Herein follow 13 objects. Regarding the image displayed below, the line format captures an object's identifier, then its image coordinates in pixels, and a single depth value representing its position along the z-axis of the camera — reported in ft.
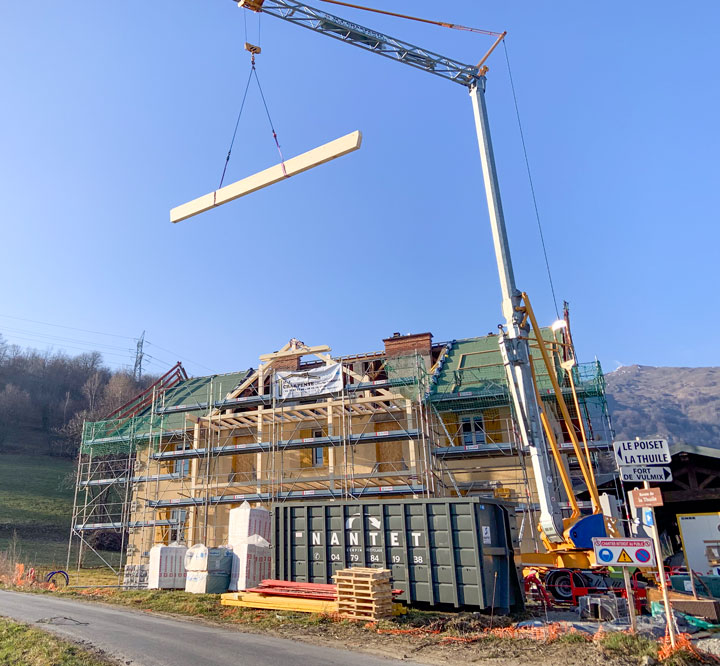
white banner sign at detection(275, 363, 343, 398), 84.17
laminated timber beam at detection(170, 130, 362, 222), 44.39
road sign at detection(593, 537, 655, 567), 29.84
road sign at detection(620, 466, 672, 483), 34.22
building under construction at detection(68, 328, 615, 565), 76.33
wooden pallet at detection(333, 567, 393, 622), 38.96
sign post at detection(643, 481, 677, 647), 27.51
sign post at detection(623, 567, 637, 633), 30.30
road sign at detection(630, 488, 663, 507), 29.86
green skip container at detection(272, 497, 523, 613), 42.11
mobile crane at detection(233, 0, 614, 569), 49.01
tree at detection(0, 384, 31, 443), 202.89
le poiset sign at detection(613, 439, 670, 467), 34.40
